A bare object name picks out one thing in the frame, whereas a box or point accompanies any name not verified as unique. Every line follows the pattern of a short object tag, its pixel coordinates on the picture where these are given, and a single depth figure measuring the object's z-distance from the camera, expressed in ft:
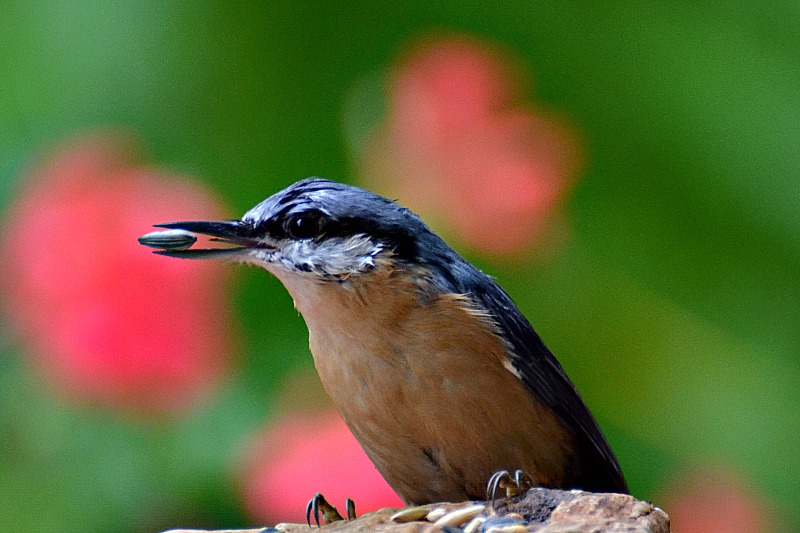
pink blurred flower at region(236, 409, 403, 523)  17.15
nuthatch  11.86
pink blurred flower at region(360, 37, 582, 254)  20.42
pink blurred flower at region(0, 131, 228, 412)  18.35
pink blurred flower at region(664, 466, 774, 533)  20.22
